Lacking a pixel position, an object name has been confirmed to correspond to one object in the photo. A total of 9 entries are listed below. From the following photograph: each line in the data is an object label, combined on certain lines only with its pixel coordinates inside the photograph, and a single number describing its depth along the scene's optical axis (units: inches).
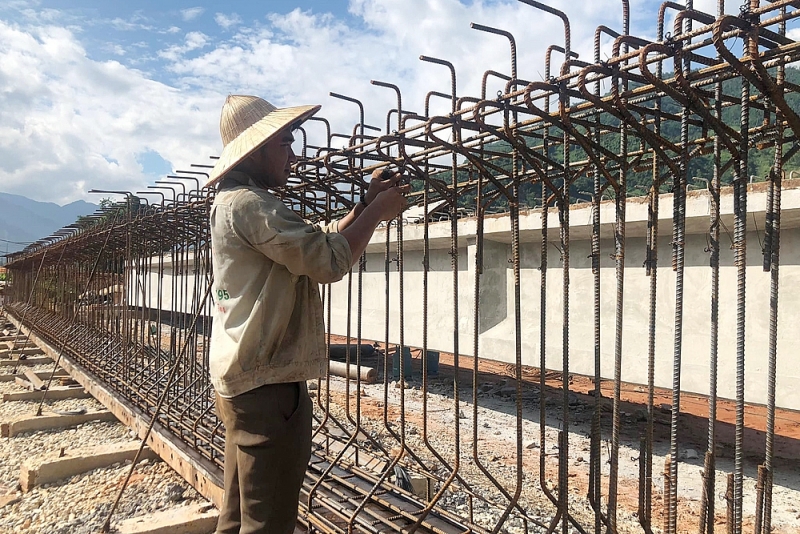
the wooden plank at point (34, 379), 412.2
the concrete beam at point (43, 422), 301.3
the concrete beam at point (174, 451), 184.7
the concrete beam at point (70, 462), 225.9
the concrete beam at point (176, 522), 166.4
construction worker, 86.2
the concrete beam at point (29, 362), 518.4
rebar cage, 89.3
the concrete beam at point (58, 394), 379.6
